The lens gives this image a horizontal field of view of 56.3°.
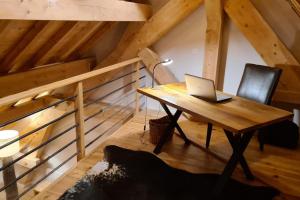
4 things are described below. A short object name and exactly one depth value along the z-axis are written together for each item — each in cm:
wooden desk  183
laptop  222
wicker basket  290
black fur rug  210
